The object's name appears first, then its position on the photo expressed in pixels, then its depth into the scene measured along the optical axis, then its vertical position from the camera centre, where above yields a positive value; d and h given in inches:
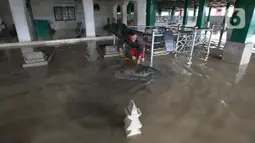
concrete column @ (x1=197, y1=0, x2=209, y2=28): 338.5 +15.4
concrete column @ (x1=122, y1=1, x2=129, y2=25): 512.8 +30.3
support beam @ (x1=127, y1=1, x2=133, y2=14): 679.5 +60.4
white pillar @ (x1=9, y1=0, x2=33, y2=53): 307.9 +10.4
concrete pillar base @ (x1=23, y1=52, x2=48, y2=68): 194.1 -43.9
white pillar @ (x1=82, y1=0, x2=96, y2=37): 357.9 +13.1
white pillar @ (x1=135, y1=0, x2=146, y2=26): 411.8 +27.5
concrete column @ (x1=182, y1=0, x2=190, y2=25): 421.9 +25.5
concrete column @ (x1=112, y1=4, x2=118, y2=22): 596.3 +41.7
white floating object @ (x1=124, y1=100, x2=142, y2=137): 81.3 -51.7
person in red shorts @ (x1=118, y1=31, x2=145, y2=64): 153.1 -25.3
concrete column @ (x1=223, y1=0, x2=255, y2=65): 177.0 -21.8
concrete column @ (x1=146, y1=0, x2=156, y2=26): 296.6 +17.8
